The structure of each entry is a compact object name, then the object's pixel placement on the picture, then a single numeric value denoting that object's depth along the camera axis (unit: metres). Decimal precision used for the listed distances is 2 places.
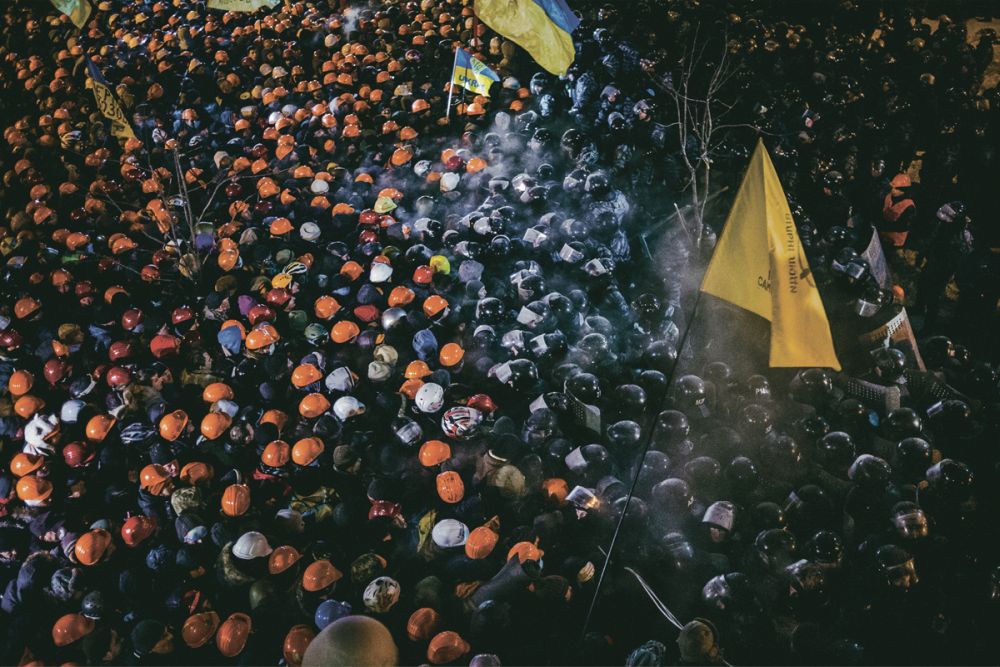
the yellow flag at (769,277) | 3.91
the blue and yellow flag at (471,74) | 9.16
